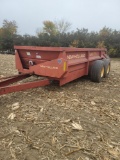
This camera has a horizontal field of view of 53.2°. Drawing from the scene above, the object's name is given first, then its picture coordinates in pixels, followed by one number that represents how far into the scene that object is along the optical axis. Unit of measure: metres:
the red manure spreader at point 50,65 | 2.71
